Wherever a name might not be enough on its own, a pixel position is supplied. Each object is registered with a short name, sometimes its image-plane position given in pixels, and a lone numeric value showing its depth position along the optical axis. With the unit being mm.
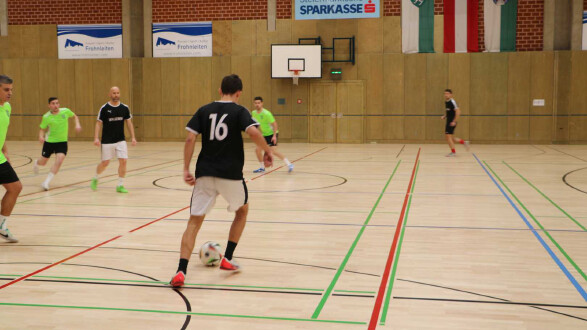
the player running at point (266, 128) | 14697
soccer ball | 6129
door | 25984
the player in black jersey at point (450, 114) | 18641
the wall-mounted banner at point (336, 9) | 25438
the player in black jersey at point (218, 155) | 5445
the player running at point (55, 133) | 12508
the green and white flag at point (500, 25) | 24531
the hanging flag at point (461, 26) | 24688
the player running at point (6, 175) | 6812
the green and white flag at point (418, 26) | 25047
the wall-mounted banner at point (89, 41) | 27219
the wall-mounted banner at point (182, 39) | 26781
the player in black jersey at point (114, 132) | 11312
